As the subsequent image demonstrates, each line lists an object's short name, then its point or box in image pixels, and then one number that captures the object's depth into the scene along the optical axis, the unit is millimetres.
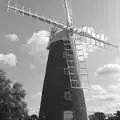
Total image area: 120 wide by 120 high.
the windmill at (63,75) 25609
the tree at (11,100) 30891
